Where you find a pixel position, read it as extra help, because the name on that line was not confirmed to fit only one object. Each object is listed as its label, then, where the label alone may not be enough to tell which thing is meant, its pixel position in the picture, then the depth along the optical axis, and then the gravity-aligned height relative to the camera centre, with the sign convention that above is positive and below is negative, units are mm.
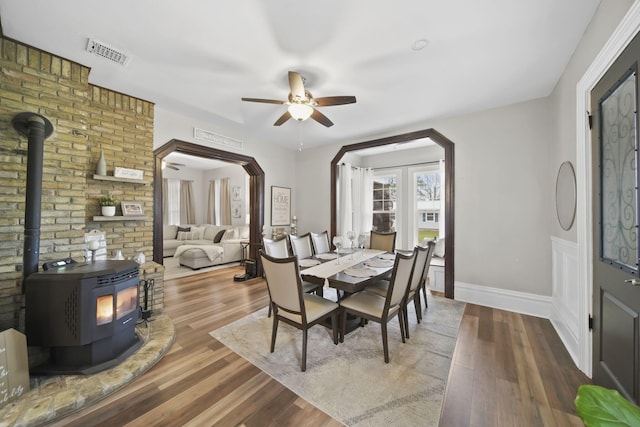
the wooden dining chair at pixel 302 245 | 3428 -443
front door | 1330 -72
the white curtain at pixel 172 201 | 7695 +447
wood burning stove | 1789 -769
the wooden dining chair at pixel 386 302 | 2000 -809
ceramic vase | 2752 +549
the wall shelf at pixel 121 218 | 2742 -35
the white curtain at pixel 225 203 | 7621 +388
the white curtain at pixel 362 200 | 5410 +354
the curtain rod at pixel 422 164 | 4860 +1074
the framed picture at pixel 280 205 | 4922 +205
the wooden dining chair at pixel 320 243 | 3668 -434
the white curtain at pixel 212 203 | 8031 +401
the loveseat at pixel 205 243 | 5328 -708
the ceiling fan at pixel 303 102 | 2270 +1134
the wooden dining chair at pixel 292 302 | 1891 -766
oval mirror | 2160 +195
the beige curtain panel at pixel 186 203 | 8047 +400
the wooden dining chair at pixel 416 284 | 2330 -712
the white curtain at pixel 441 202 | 4629 +262
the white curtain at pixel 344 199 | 4910 +334
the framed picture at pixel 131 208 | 2959 +86
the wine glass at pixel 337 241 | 3025 -325
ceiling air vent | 2049 +1449
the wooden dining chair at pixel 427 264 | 2576 -563
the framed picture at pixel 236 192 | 7301 +703
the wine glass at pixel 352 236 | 3318 -287
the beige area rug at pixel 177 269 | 4711 -1172
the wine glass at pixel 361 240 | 3283 -340
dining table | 2121 -552
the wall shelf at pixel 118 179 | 2733 +427
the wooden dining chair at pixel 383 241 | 3712 -408
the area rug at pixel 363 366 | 1557 -1236
